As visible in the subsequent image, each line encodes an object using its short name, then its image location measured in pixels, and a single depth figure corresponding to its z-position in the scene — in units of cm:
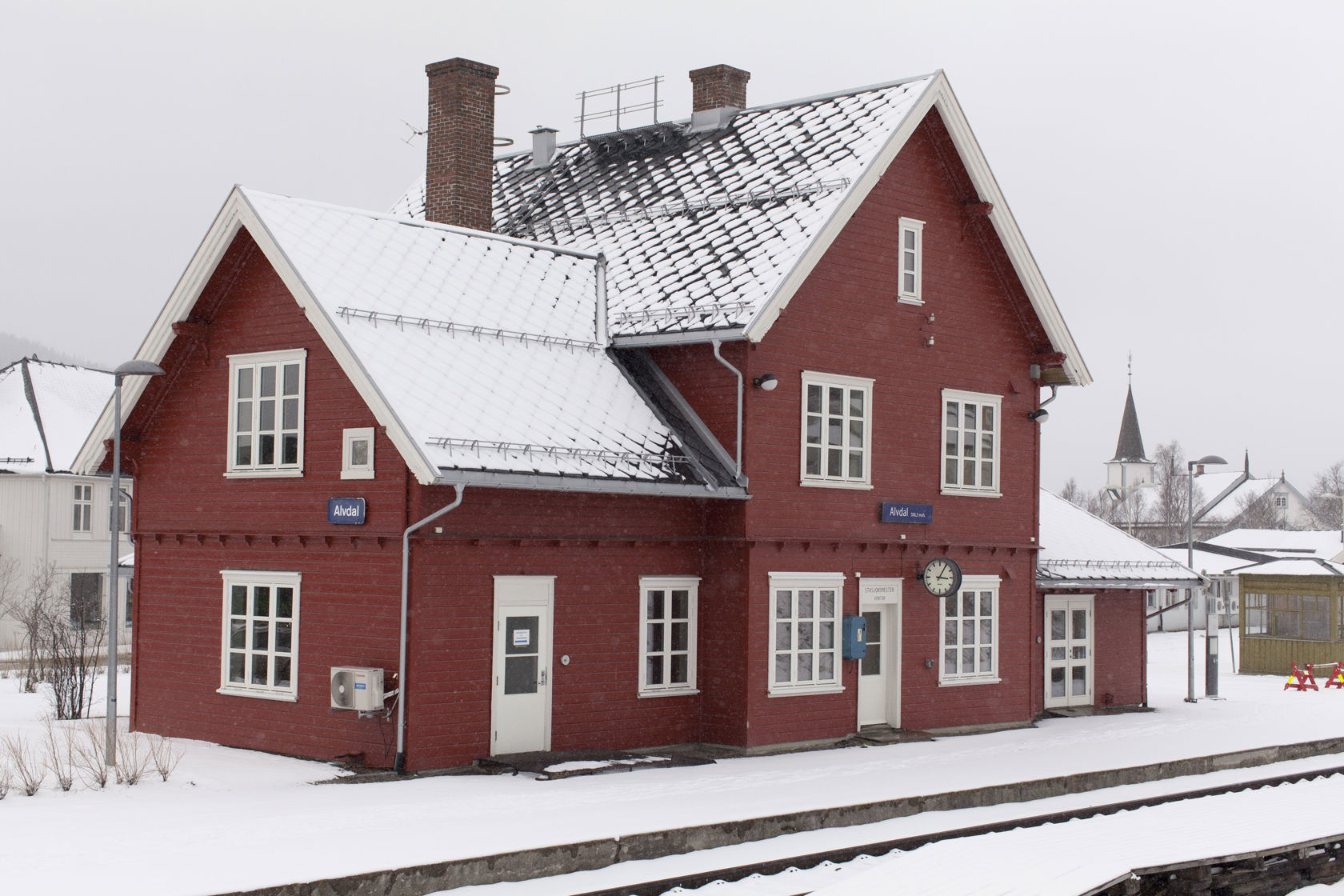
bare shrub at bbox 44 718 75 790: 1467
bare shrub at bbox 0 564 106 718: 2202
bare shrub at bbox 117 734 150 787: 1519
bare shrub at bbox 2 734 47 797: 1438
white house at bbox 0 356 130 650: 4103
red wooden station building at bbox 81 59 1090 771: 1764
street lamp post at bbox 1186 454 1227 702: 2941
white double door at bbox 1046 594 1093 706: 2606
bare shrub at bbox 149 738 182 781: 1558
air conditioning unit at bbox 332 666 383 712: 1691
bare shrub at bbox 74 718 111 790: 1491
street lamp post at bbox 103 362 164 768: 1523
